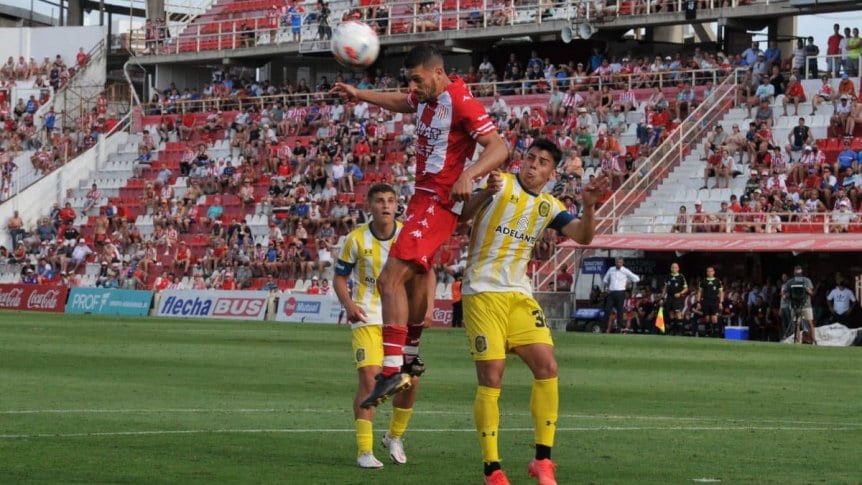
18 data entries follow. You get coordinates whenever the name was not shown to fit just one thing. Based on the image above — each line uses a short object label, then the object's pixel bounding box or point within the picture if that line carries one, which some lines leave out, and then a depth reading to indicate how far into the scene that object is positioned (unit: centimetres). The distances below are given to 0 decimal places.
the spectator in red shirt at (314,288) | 4616
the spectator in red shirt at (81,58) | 7019
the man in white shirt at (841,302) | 3600
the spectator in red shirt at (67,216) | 5862
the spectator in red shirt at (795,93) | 4412
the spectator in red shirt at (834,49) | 4574
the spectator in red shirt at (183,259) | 5234
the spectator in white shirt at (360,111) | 5559
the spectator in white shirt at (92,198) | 5944
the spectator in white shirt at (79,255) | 5562
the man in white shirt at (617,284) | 3809
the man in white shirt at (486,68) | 5569
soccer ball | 1295
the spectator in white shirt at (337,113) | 5667
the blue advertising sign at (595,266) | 4147
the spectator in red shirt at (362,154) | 5200
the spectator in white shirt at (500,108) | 5072
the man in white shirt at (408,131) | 5206
